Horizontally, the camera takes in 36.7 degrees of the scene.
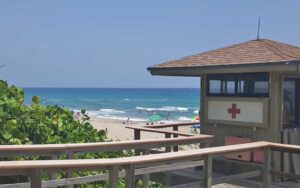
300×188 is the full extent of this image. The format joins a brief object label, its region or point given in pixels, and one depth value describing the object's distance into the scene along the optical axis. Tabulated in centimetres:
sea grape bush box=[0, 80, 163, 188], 590
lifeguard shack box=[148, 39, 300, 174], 705
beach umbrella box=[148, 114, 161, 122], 3400
